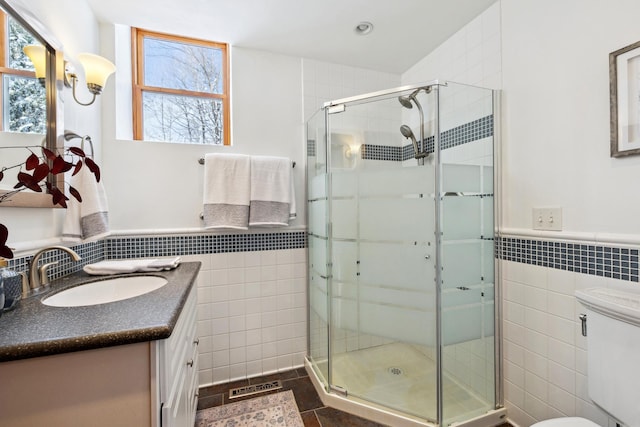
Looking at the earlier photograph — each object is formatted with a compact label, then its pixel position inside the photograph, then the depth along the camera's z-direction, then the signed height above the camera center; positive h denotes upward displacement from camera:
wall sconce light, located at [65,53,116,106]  1.36 +0.71
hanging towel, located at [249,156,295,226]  1.89 +0.15
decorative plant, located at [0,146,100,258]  0.67 +0.10
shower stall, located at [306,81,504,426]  1.53 -0.26
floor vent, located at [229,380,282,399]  1.80 -1.17
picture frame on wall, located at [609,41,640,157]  1.05 +0.43
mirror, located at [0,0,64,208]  0.97 +0.45
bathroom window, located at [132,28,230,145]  1.92 +0.88
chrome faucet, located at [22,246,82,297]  1.04 -0.23
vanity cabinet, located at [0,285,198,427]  0.66 -0.44
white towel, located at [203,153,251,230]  1.81 +0.15
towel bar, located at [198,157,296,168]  1.87 +0.36
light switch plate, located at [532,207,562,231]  1.32 -0.04
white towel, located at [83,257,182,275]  1.33 -0.26
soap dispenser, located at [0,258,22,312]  0.82 -0.22
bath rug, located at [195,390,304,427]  1.54 -1.17
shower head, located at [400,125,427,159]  1.68 +0.47
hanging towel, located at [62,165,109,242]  1.30 +0.01
